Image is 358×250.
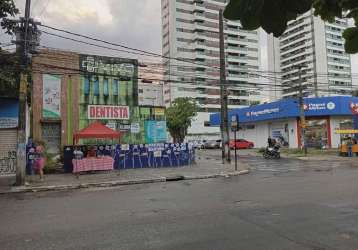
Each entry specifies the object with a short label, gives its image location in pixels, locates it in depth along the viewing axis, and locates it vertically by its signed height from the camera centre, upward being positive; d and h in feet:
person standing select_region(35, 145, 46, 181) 61.76 -1.71
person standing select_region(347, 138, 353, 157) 104.42 -1.53
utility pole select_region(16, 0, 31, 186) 55.11 +7.53
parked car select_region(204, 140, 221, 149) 180.13 +0.35
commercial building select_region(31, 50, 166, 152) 92.38 +10.94
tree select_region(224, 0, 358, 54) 5.40 +1.70
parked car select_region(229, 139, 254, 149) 163.12 +0.15
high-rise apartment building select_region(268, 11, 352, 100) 349.82 +80.29
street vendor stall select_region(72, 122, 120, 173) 68.33 -1.49
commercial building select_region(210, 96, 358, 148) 132.36 +8.46
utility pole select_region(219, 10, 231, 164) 85.81 +9.01
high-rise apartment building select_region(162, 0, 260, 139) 385.29 +95.96
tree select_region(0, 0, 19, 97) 57.77 +12.77
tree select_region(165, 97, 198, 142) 219.20 +15.70
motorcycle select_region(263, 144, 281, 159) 107.34 -2.05
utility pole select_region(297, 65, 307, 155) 110.17 +7.51
